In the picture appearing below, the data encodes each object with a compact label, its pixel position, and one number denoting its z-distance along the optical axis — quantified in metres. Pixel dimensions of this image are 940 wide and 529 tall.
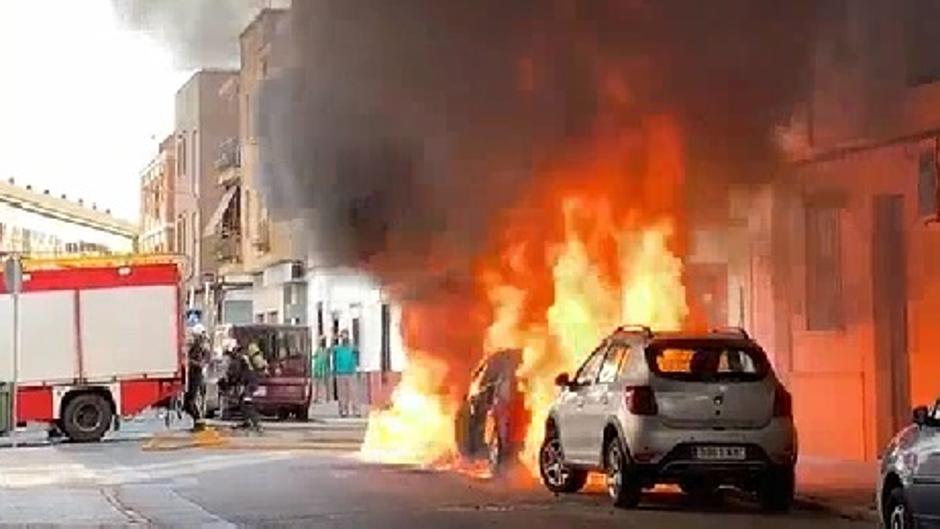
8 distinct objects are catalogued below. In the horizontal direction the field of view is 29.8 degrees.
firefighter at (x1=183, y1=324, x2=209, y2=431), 31.09
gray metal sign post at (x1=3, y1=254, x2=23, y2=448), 28.06
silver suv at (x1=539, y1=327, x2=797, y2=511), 15.87
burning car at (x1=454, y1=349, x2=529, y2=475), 20.05
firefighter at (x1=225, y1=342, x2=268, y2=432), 33.53
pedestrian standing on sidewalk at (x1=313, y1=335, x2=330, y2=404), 43.38
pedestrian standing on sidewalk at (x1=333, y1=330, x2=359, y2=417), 41.91
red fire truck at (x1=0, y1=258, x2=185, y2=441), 29.17
